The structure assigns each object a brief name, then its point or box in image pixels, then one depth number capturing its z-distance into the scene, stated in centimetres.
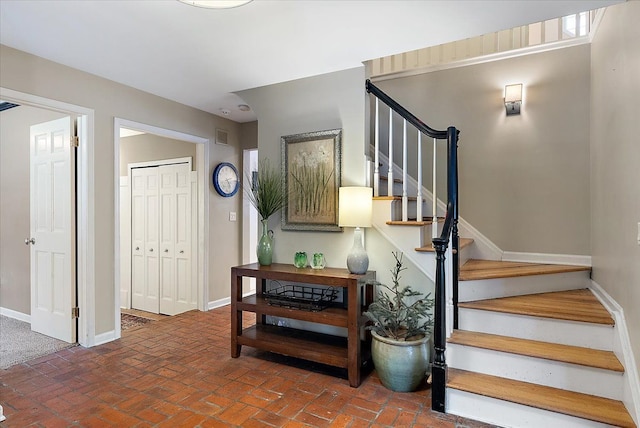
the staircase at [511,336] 199
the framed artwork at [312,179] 316
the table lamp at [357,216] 275
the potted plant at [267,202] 325
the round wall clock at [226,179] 448
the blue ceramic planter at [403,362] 240
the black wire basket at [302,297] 287
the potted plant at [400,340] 240
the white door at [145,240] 488
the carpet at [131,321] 414
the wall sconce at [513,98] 340
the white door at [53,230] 326
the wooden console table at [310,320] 256
